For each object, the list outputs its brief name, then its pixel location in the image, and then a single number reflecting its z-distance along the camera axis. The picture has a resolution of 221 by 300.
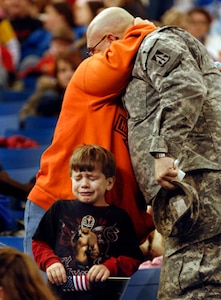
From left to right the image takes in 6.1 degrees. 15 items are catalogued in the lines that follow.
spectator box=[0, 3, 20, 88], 19.29
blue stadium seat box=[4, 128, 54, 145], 15.01
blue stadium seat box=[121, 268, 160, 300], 8.99
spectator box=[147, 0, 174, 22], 20.35
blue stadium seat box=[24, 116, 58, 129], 15.84
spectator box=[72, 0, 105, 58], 14.87
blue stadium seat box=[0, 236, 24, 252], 9.78
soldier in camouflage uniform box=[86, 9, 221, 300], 7.68
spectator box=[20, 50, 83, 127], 14.70
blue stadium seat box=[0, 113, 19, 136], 16.58
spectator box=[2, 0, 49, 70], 19.58
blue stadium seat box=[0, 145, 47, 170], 13.62
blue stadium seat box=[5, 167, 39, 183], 13.10
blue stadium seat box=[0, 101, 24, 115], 17.05
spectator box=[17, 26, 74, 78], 18.09
